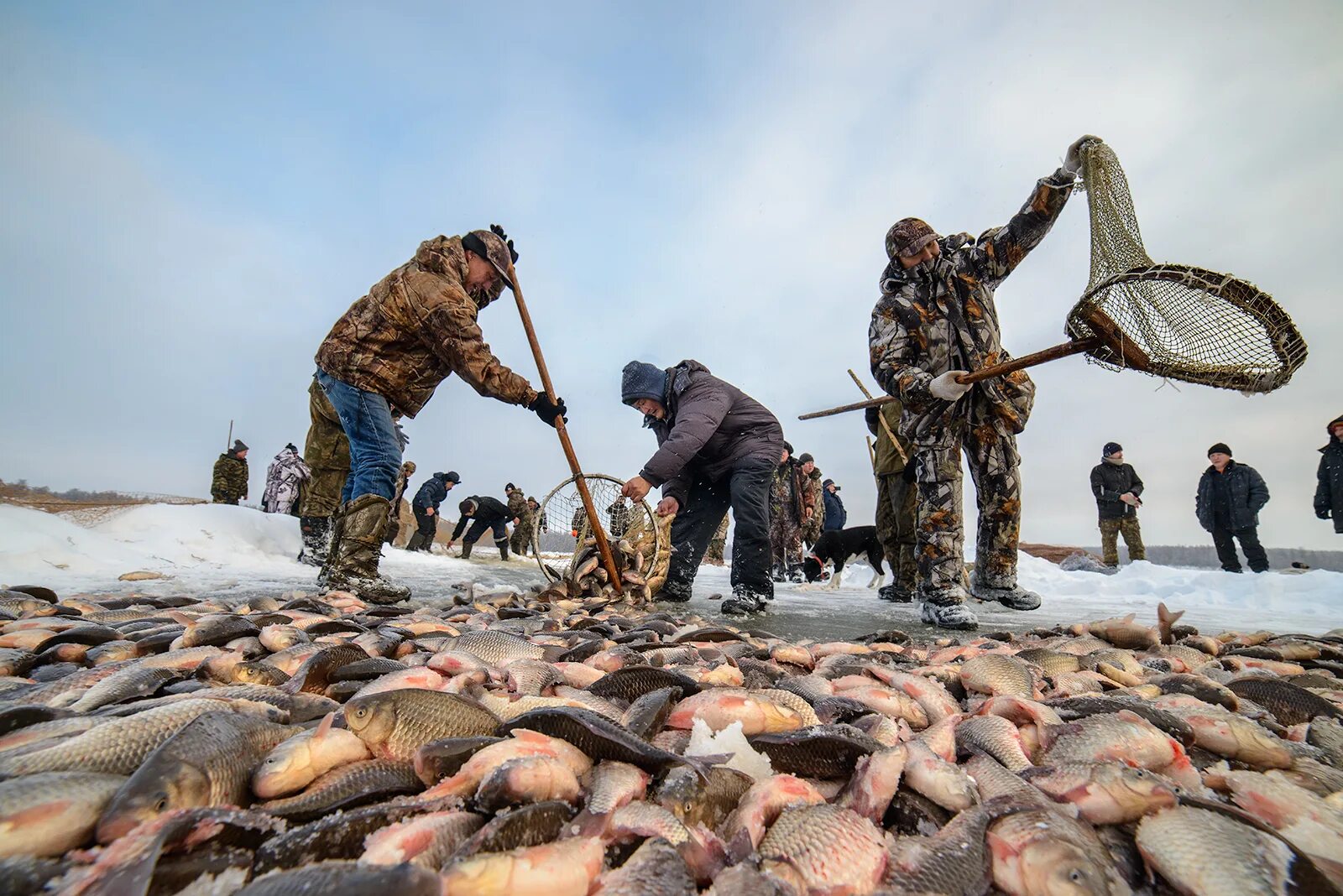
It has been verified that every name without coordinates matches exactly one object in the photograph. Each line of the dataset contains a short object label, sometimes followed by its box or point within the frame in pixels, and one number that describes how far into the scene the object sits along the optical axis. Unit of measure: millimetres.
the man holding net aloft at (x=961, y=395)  3887
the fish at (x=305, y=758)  873
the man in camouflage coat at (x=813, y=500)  12133
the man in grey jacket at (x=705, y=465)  4801
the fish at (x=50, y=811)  679
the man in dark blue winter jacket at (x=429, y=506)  13391
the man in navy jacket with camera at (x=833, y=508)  13492
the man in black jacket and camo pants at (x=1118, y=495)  9891
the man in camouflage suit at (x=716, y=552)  13672
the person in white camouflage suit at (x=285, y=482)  10289
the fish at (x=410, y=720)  970
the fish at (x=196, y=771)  725
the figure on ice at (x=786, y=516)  11586
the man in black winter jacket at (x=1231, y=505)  8344
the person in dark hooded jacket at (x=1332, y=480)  7367
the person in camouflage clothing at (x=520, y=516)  16984
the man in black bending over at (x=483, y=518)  14266
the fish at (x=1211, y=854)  710
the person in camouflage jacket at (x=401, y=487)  9766
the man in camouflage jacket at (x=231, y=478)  11586
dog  9695
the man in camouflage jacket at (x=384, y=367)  4059
